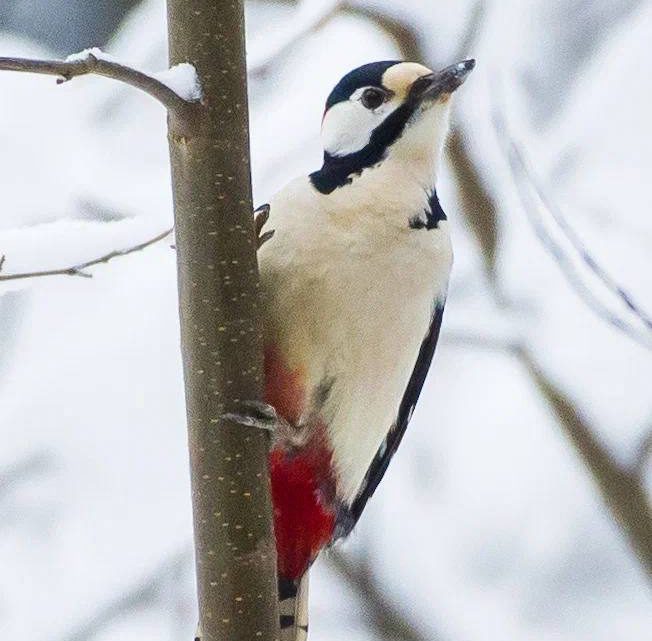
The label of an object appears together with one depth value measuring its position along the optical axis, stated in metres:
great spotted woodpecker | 3.87
